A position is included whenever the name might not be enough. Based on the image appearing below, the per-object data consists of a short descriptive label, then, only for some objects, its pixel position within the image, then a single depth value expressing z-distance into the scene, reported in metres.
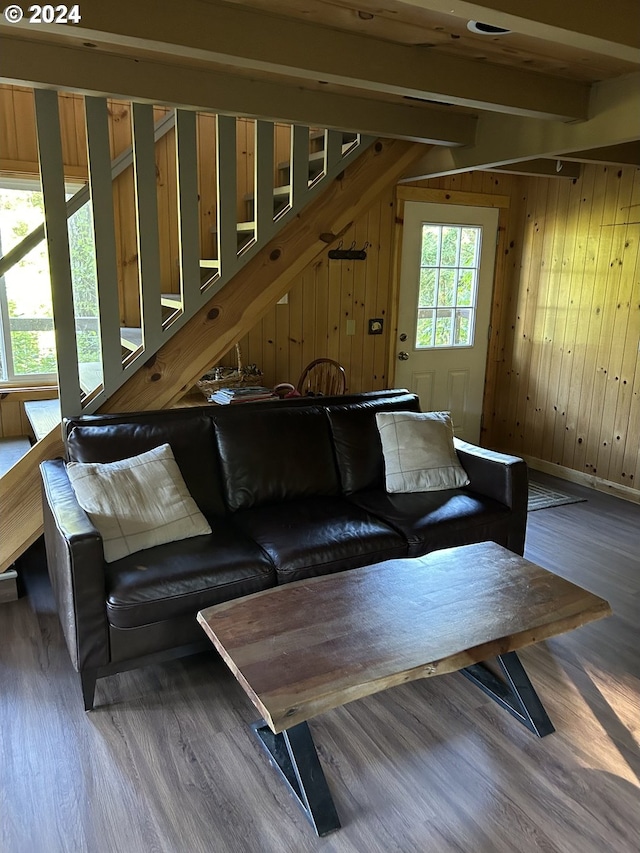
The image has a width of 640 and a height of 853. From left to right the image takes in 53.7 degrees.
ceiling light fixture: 2.08
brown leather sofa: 2.19
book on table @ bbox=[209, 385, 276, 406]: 3.66
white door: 4.91
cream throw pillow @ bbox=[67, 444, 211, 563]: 2.38
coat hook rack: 4.54
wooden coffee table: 1.66
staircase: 2.73
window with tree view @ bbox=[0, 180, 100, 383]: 3.77
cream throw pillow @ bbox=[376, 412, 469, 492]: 3.13
